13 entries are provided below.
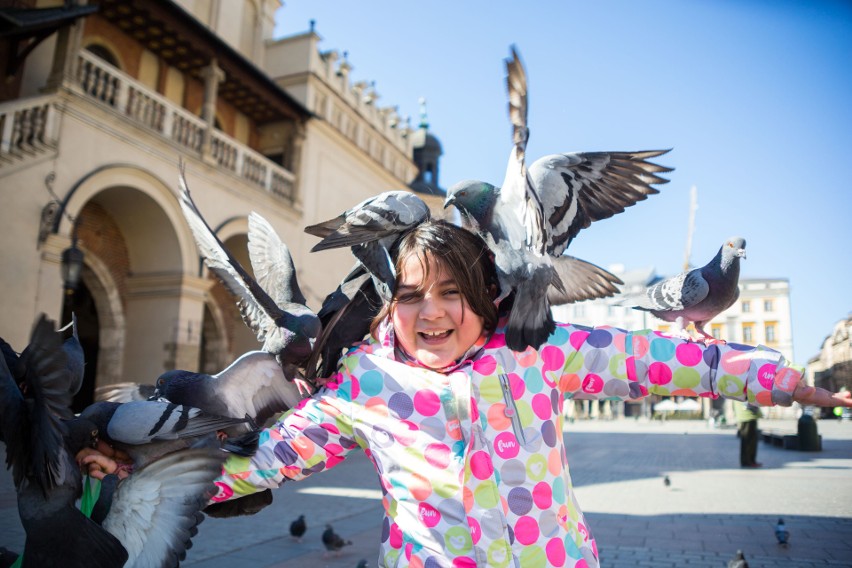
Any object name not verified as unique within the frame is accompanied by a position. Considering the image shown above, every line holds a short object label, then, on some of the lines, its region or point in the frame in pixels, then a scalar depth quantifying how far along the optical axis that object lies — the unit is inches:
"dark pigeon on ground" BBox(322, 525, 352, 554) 193.2
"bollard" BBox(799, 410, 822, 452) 528.1
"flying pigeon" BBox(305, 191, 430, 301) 74.1
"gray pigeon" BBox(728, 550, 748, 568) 155.9
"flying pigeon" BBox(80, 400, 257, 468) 62.4
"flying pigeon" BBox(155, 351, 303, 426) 82.2
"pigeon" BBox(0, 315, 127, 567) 55.8
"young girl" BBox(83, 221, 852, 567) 60.1
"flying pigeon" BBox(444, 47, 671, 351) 67.8
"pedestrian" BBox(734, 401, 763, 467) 426.0
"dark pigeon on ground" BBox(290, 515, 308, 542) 212.7
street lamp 363.9
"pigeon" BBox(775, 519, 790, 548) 199.5
